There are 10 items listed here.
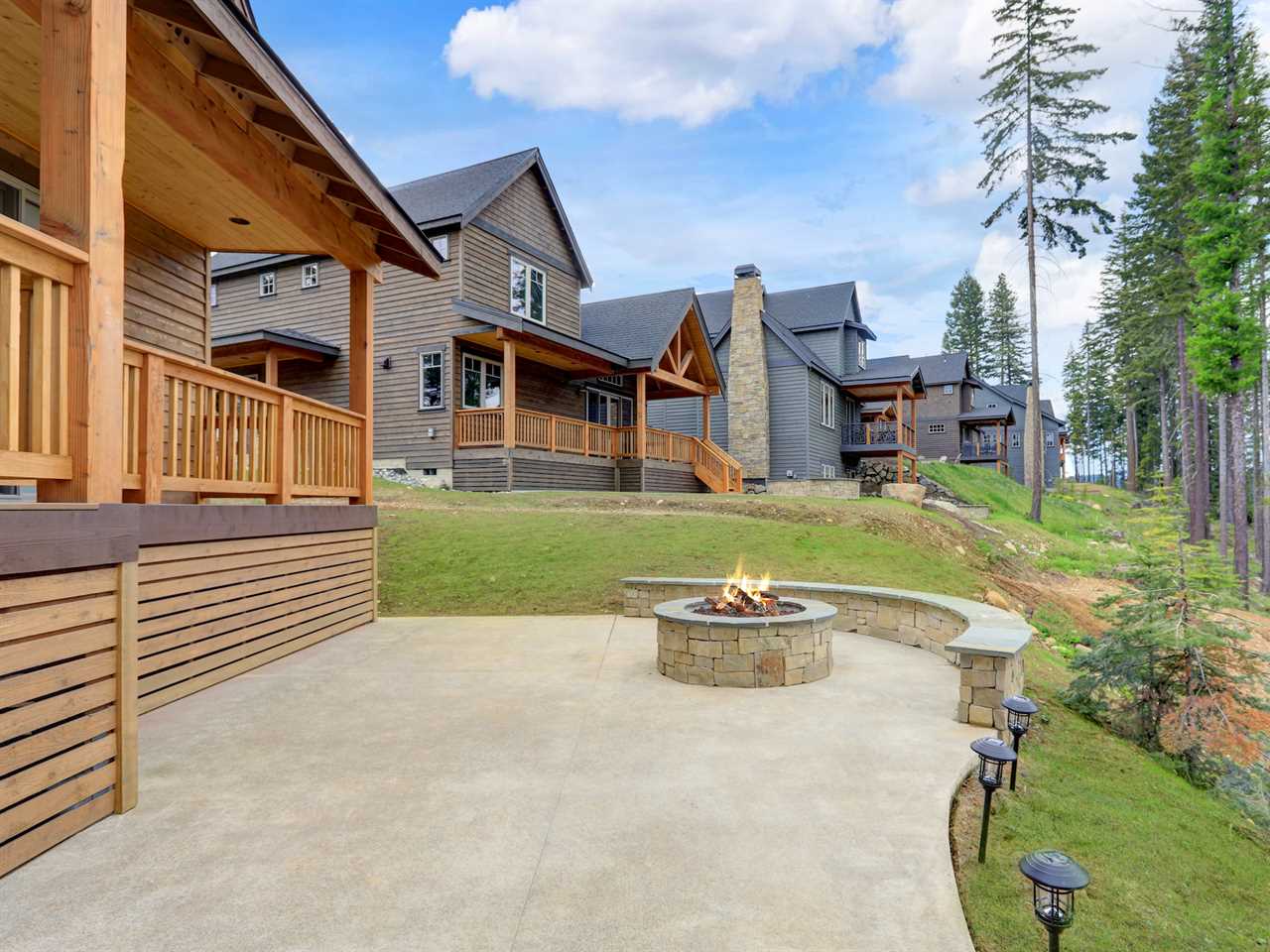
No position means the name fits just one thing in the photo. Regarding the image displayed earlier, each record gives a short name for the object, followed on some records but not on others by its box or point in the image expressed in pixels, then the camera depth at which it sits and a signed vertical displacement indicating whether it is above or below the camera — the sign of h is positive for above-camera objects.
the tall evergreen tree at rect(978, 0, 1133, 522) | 23.34 +12.16
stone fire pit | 5.54 -1.36
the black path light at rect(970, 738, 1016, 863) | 2.94 -1.25
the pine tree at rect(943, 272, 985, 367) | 61.44 +14.64
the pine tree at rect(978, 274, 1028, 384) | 59.75 +12.08
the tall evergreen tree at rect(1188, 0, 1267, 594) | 17.06 +6.97
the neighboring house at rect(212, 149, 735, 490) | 16.77 +3.44
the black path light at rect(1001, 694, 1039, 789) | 3.70 -1.26
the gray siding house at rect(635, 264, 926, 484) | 24.92 +3.56
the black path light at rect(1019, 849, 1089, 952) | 2.07 -1.21
